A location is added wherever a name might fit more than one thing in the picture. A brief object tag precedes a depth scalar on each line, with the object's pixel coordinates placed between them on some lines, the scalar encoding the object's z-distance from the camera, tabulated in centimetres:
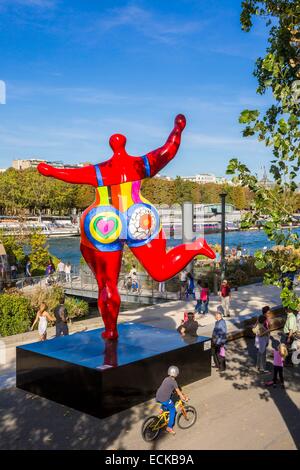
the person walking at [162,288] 2269
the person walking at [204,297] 1805
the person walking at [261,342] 1148
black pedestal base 928
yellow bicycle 803
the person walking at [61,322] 1318
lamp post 2038
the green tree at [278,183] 588
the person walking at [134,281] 2231
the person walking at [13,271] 2575
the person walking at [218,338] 1177
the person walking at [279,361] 1041
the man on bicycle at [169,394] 820
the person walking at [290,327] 1243
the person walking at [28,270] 2653
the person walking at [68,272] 2482
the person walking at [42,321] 1314
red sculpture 1030
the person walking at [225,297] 1761
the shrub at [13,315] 1604
